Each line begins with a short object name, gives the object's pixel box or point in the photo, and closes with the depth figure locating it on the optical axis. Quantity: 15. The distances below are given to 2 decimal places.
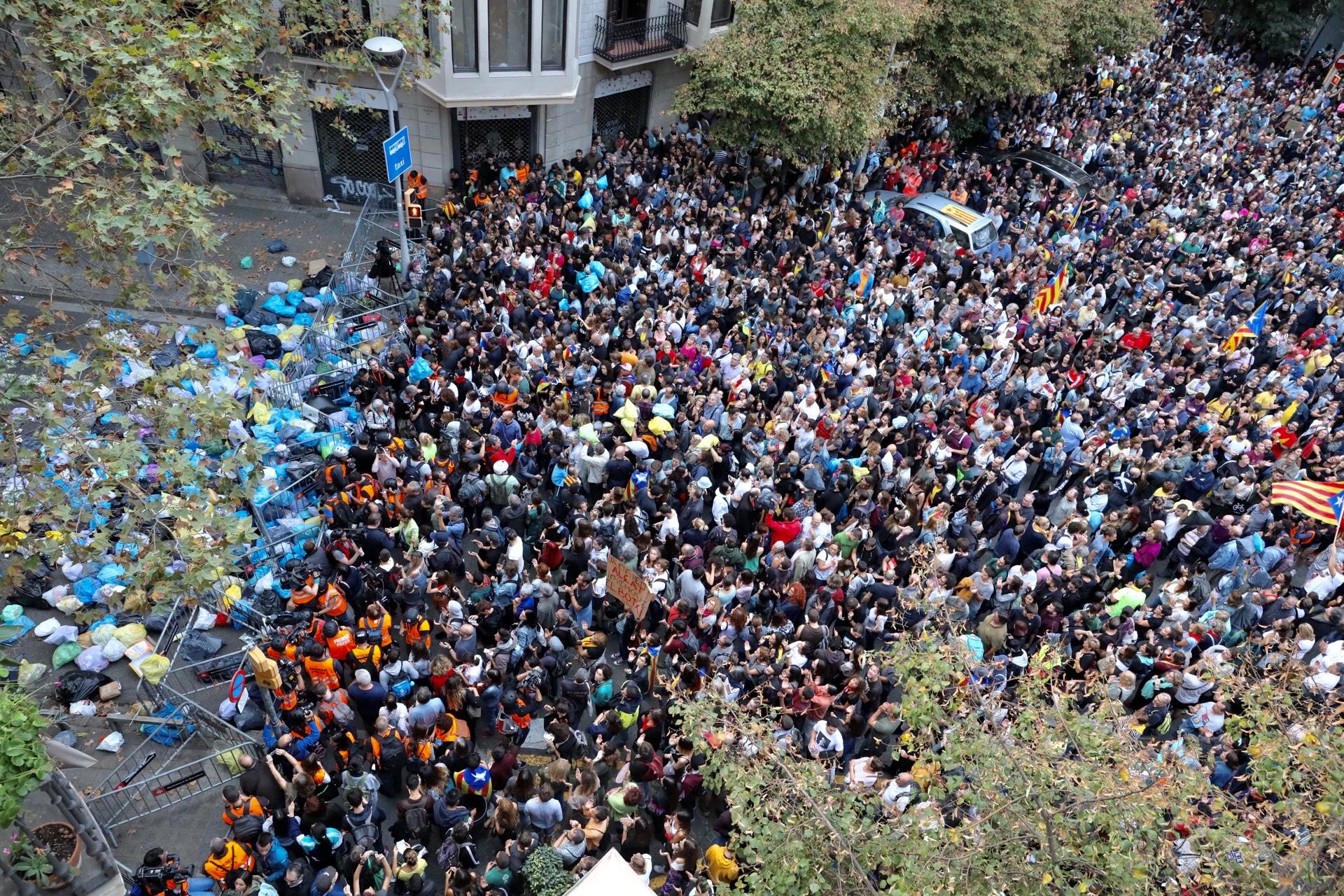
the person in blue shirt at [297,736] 9.50
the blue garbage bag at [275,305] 17.36
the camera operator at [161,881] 8.57
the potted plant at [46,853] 8.39
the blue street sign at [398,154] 15.90
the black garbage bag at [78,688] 11.03
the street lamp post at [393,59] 15.36
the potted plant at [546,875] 8.56
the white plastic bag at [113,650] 11.39
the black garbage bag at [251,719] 10.60
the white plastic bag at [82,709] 10.90
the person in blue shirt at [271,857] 8.70
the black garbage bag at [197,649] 11.30
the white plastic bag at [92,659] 11.35
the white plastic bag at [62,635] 11.64
